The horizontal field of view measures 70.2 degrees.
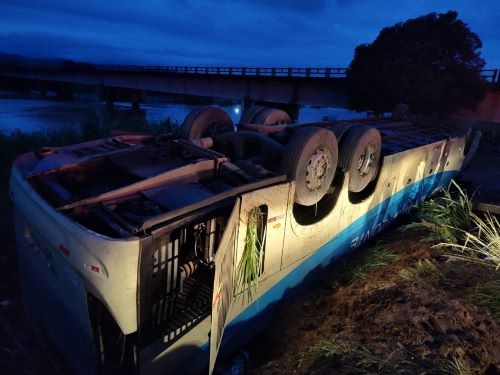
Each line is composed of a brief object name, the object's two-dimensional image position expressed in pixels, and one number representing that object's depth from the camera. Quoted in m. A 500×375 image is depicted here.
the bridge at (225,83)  18.83
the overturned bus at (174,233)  2.35
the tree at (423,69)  14.34
